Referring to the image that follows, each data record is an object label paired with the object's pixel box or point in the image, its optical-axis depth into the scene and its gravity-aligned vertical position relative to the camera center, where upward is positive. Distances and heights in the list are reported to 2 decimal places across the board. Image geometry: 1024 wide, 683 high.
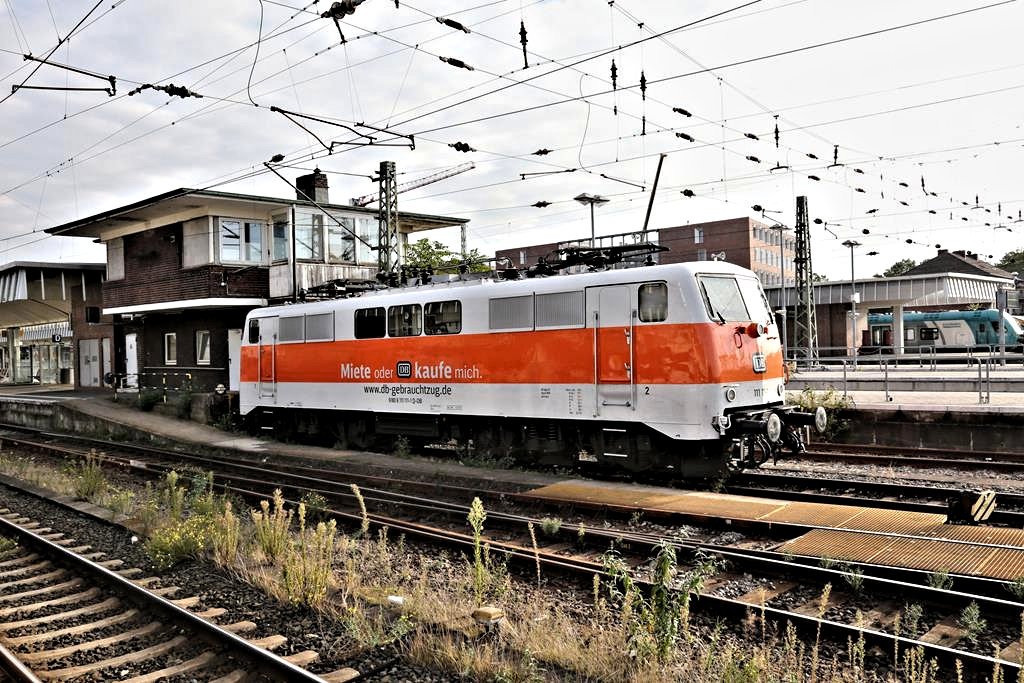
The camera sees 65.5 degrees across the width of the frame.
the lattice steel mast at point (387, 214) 23.38 +4.47
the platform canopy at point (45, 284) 34.84 +3.93
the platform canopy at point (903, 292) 43.38 +3.36
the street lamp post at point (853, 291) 39.66 +3.13
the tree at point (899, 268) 95.31 +10.24
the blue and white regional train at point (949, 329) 42.65 +1.24
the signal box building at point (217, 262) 25.44 +3.47
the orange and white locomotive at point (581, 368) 12.00 -0.16
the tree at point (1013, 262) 89.00 +10.13
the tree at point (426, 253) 37.28 +5.10
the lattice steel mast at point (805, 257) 34.25 +4.29
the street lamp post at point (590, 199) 24.04 +4.88
